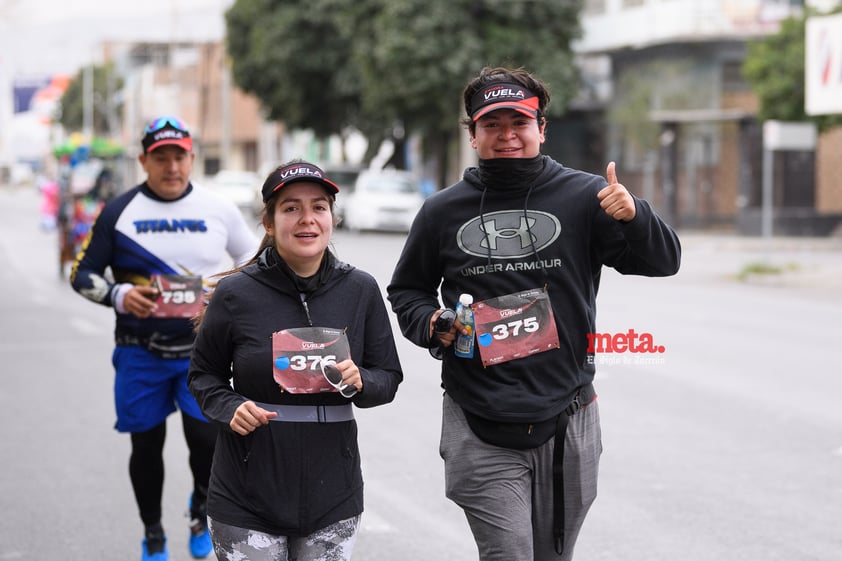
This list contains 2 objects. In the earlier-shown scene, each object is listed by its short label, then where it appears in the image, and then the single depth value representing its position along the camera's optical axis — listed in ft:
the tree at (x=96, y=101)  367.04
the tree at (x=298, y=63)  143.74
